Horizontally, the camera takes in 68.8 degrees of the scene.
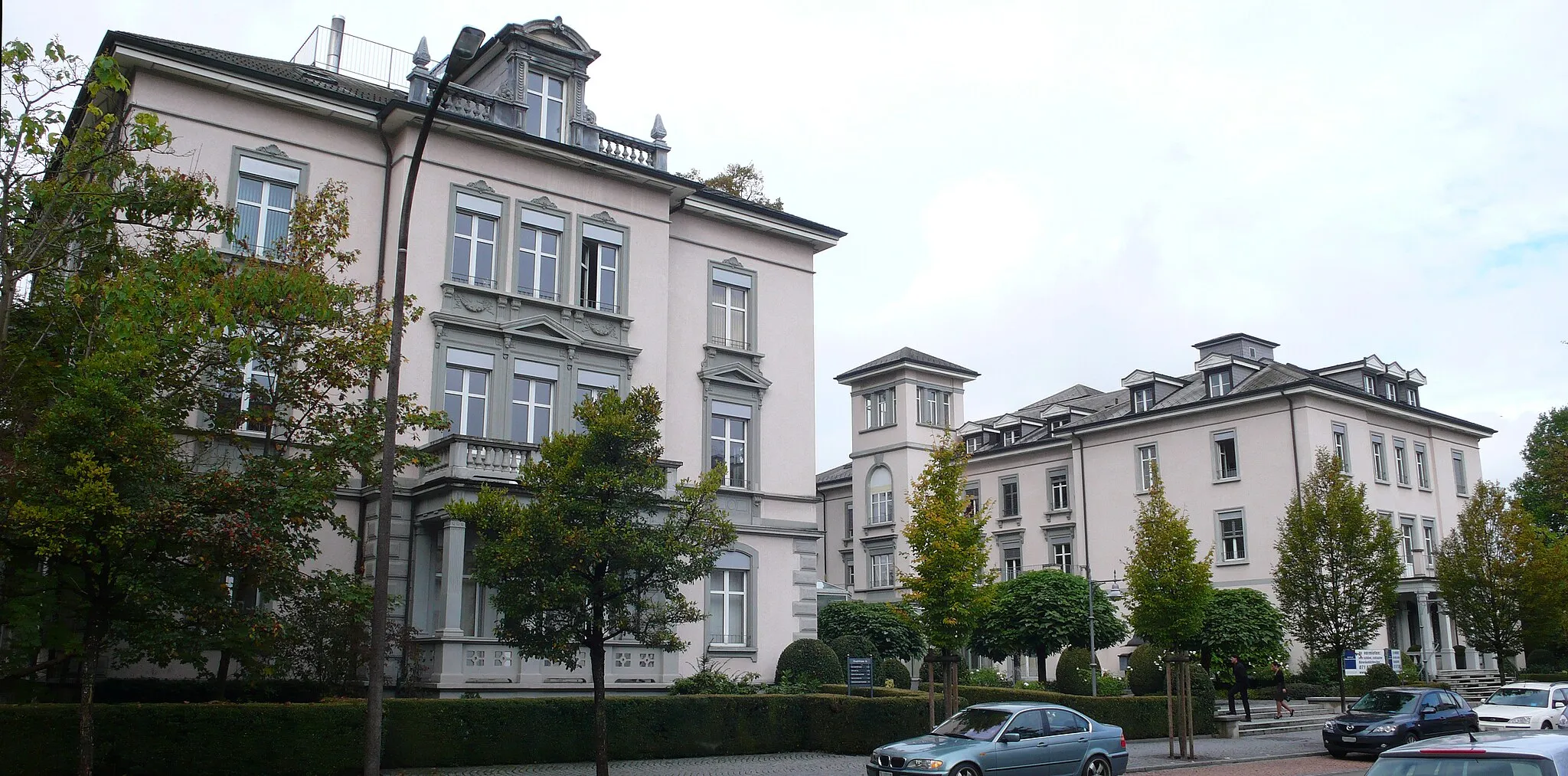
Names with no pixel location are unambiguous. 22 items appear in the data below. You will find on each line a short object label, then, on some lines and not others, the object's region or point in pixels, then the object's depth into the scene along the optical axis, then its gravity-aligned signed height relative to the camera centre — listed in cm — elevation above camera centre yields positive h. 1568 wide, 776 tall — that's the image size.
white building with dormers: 4684 +723
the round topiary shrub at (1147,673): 3441 -153
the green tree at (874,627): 4047 -19
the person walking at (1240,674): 3158 -143
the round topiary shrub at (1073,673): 3675 -161
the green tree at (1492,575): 4072 +164
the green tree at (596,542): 1786 +124
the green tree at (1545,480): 6055 +793
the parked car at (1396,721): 2420 -209
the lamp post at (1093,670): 3404 -149
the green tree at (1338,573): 3328 +139
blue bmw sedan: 1669 -185
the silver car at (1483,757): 843 -101
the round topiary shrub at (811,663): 2845 -101
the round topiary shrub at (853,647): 2958 -64
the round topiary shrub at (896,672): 3151 -136
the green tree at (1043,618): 4181 +13
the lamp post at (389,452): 1304 +217
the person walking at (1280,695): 3334 -210
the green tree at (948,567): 2297 +109
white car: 2427 -185
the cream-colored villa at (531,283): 2412 +833
